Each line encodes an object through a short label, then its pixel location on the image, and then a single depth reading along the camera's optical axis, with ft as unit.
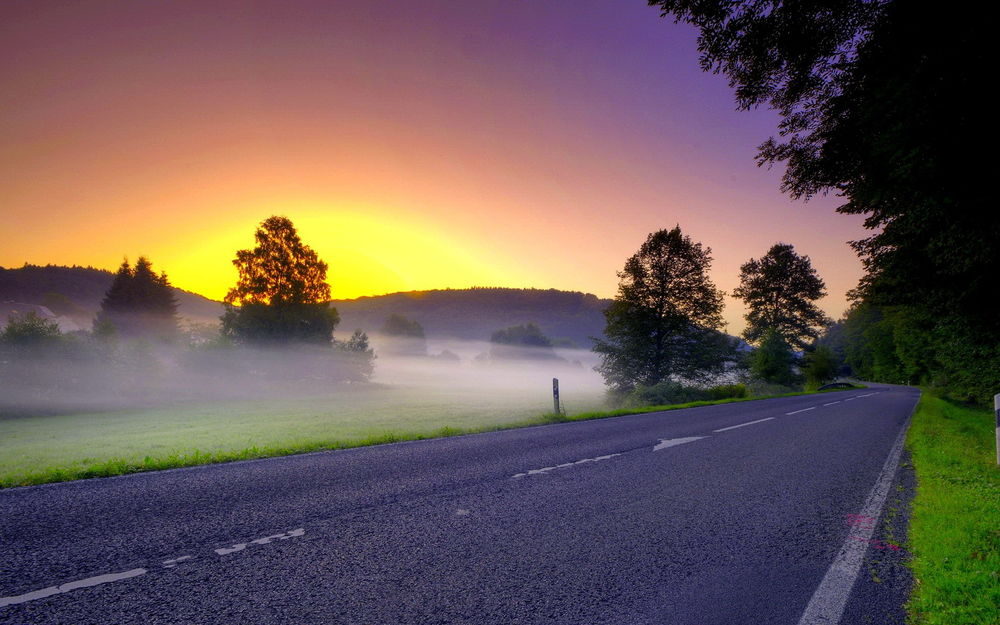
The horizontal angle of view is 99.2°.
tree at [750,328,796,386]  146.00
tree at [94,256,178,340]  136.56
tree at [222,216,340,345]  108.88
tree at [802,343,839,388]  173.78
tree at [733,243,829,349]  182.39
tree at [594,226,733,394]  93.61
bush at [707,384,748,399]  94.17
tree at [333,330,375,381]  139.83
